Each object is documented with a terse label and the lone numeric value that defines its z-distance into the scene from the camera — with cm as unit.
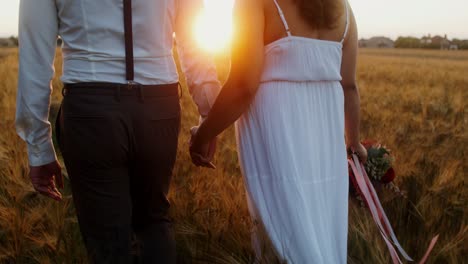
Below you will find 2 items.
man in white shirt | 132
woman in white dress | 144
